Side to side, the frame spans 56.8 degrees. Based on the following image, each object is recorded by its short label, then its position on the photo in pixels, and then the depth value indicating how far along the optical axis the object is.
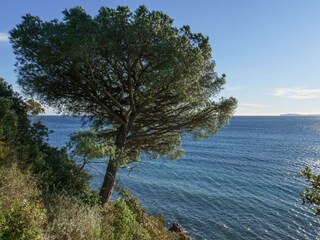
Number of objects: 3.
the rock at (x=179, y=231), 19.06
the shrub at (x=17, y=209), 6.06
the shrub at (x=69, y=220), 8.17
